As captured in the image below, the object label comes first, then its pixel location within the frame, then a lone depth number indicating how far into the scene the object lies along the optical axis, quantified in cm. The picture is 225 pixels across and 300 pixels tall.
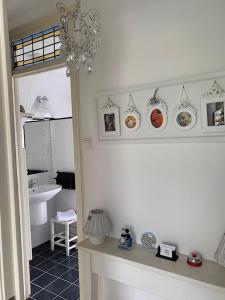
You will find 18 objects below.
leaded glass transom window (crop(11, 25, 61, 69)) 188
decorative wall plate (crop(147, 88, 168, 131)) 132
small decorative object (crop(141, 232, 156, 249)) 140
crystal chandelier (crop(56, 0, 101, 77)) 107
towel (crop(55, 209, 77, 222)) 283
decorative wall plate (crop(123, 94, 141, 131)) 141
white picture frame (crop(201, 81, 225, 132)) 116
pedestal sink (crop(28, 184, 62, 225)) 263
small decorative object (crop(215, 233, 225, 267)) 113
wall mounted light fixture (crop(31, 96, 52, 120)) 300
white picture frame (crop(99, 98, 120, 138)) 148
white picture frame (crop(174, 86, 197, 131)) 124
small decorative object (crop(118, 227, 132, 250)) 143
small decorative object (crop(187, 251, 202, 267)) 122
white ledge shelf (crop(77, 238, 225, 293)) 111
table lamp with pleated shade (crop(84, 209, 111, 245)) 146
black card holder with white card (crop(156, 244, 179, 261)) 128
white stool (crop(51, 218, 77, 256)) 279
